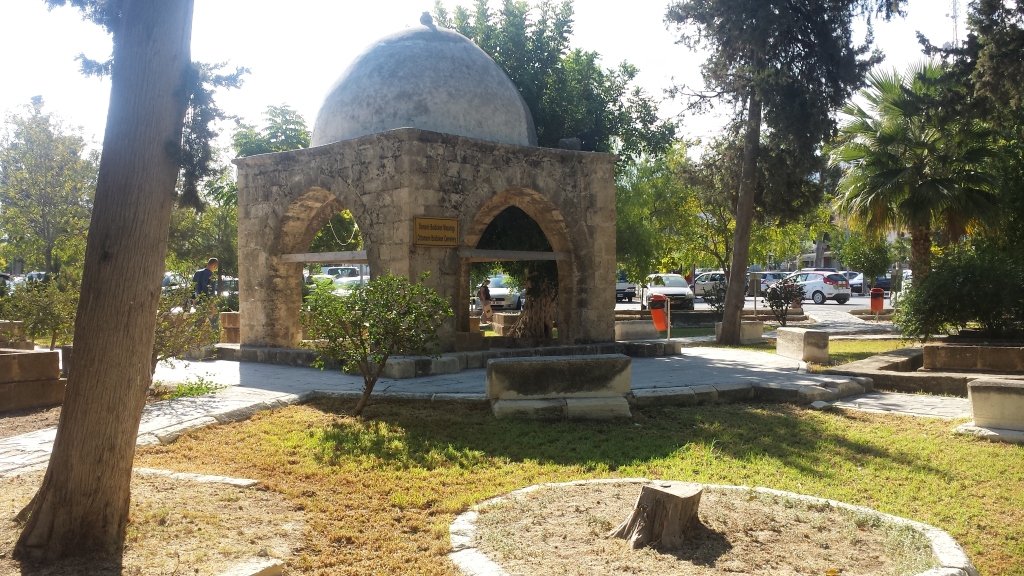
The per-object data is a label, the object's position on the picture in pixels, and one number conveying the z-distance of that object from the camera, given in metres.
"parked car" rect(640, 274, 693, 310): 27.89
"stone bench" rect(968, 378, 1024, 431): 6.74
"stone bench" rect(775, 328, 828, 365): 12.05
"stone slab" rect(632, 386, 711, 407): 8.19
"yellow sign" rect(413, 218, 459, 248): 10.41
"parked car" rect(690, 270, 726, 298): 36.88
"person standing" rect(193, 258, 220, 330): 12.65
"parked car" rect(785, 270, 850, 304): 34.25
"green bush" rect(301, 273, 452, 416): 7.40
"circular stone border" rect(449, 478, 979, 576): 3.56
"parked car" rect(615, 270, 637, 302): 38.72
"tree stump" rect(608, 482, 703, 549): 3.94
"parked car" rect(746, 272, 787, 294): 43.38
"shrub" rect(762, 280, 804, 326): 20.84
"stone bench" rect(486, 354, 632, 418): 7.50
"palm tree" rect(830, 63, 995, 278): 15.47
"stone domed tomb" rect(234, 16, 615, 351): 10.58
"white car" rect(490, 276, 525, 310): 29.75
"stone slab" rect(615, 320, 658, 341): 15.95
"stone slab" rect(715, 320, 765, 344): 16.73
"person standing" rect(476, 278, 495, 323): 20.52
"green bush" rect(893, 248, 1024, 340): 11.17
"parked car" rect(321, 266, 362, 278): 35.31
